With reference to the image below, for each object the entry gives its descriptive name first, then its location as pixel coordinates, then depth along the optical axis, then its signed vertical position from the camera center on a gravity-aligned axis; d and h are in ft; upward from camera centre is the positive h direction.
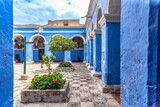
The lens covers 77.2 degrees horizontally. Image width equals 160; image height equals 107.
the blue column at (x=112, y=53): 11.20 -0.05
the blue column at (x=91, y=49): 26.25 +0.94
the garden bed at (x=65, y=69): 25.03 -4.10
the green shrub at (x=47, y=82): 9.53 -2.93
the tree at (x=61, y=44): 26.50 +2.34
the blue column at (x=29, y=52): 46.37 +0.36
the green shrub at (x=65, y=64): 26.36 -3.03
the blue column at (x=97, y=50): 18.48 +0.48
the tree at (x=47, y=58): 19.63 -1.06
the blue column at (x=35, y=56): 56.49 -1.83
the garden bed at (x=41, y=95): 9.09 -3.84
